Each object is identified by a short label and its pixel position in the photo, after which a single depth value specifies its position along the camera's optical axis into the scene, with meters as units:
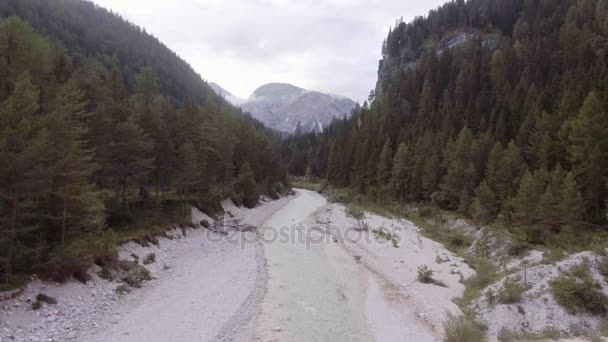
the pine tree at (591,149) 29.59
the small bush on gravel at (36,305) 13.20
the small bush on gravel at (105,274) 17.77
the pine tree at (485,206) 35.56
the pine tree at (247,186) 54.28
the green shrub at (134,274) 18.59
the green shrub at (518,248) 23.16
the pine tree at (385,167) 67.62
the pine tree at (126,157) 26.89
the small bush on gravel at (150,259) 21.97
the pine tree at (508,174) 35.75
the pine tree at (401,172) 59.91
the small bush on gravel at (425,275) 21.02
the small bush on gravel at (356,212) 47.84
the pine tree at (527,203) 27.75
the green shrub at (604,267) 15.73
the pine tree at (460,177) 42.69
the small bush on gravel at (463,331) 13.47
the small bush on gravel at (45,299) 13.73
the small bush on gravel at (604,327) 12.97
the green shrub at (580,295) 14.24
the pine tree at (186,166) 34.34
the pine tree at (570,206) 26.08
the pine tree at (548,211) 26.23
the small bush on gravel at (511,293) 15.46
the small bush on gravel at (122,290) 17.12
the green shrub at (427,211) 46.64
